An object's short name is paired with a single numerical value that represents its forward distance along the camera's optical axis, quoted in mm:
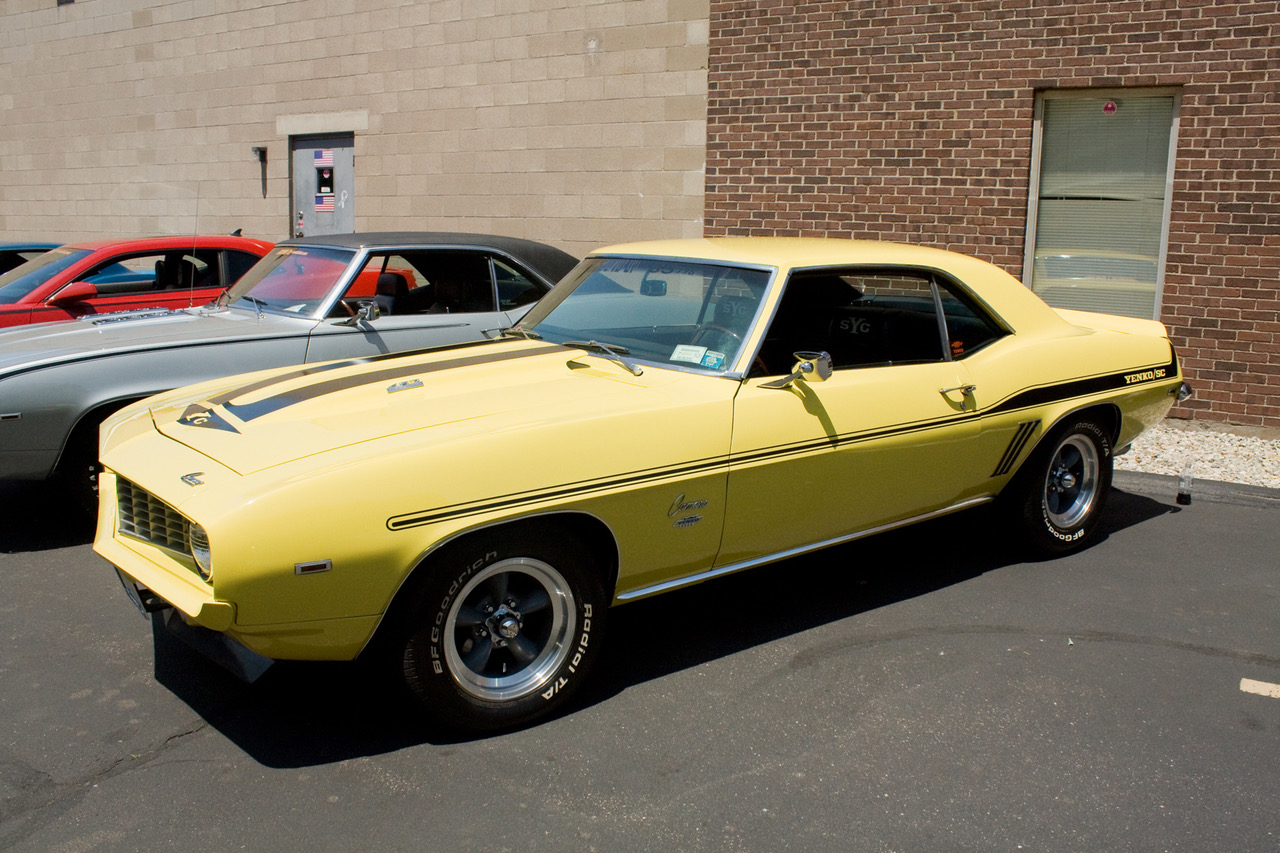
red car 7953
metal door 13633
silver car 5293
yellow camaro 3191
